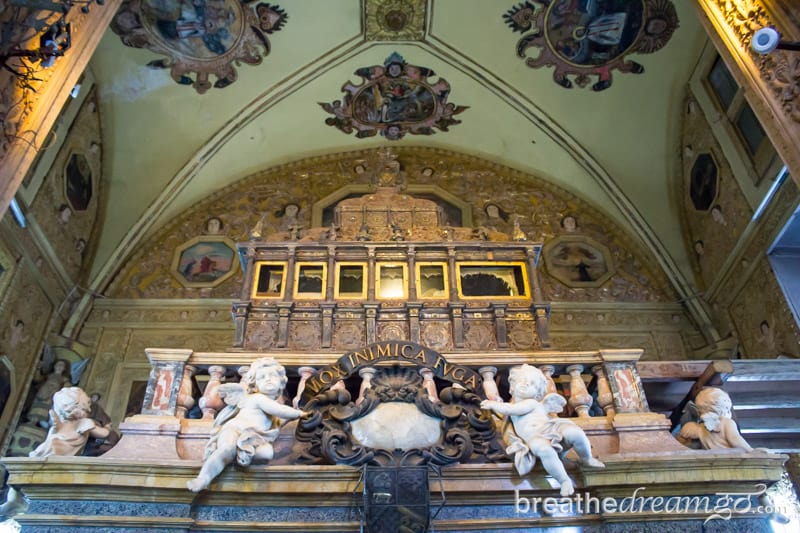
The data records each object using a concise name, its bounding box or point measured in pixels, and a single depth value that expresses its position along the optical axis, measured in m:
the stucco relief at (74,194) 10.55
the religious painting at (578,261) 12.19
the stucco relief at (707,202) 10.76
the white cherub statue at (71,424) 4.87
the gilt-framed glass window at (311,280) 8.97
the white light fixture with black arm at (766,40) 4.63
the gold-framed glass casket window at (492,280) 8.89
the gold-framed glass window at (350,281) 8.98
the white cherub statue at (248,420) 4.52
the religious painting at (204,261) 11.99
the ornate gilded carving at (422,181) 12.02
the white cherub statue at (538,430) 4.54
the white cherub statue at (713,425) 4.97
